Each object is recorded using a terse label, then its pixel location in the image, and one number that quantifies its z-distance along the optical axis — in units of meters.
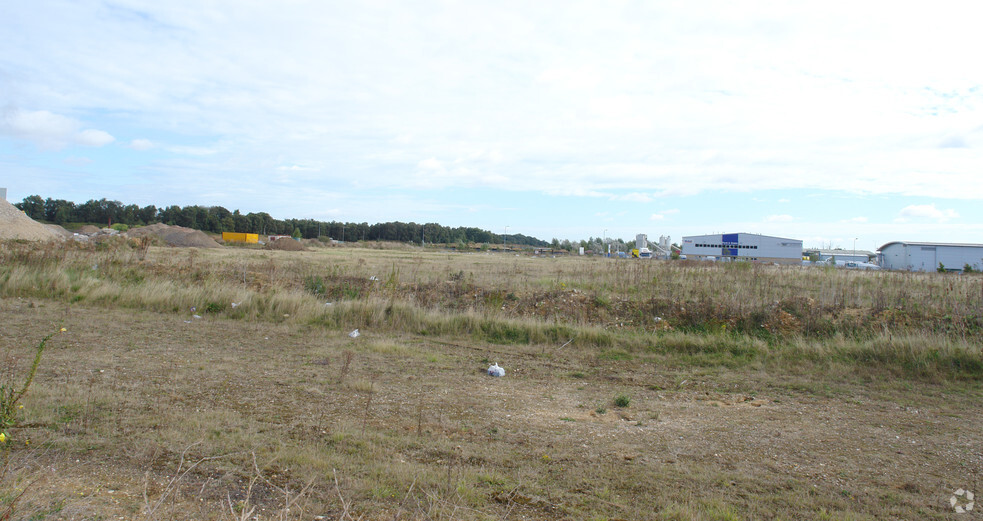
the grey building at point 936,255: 52.62
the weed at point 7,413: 3.94
